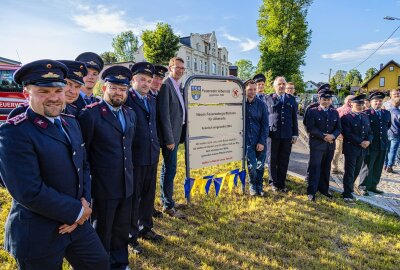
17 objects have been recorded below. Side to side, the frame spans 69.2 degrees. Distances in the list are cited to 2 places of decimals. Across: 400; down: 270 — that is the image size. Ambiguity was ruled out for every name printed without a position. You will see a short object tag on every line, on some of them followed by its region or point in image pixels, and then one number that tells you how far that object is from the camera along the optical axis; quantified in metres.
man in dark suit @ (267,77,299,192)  5.89
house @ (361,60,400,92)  52.44
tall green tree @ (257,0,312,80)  33.38
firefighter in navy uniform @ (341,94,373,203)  5.67
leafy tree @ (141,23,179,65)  35.81
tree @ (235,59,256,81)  76.96
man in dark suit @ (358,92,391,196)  6.34
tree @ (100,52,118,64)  69.25
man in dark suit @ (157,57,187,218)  4.30
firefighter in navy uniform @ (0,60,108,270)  1.79
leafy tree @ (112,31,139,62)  68.44
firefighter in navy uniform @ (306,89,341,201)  5.46
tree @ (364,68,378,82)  90.16
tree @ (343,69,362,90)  96.72
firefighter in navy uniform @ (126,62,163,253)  3.47
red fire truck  10.21
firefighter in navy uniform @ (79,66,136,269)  2.71
